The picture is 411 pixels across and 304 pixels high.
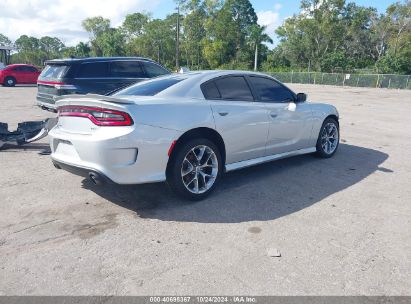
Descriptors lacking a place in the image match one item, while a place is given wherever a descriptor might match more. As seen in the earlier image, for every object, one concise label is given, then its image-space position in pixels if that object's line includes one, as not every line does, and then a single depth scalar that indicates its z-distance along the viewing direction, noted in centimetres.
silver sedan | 355
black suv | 889
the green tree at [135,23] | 9775
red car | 2456
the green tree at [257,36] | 6962
